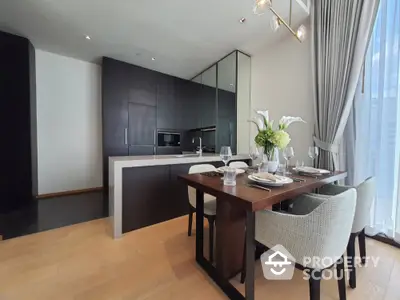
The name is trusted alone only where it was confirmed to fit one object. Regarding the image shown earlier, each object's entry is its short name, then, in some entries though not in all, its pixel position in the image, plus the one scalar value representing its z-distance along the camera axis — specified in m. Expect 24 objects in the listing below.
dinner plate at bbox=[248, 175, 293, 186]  1.36
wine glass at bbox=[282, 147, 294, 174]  1.87
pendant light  1.43
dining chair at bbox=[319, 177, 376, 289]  1.42
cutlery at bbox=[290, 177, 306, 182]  1.59
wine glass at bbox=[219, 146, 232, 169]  1.66
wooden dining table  1.16
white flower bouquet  1.71
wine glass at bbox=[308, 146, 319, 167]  2.06
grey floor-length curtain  2.16
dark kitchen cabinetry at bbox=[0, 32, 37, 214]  2.87
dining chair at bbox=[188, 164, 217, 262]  1.75
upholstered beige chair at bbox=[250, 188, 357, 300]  1.00
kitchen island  2.22
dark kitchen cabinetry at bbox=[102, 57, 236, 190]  3.90
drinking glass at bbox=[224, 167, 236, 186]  1.43
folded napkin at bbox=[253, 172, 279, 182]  1.43
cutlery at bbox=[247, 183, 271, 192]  1.29
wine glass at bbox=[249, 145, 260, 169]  1.95
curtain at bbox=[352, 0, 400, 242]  2.00
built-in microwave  4.63
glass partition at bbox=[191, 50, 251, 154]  3.63
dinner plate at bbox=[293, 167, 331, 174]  1.90
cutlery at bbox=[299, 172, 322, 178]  1.77
